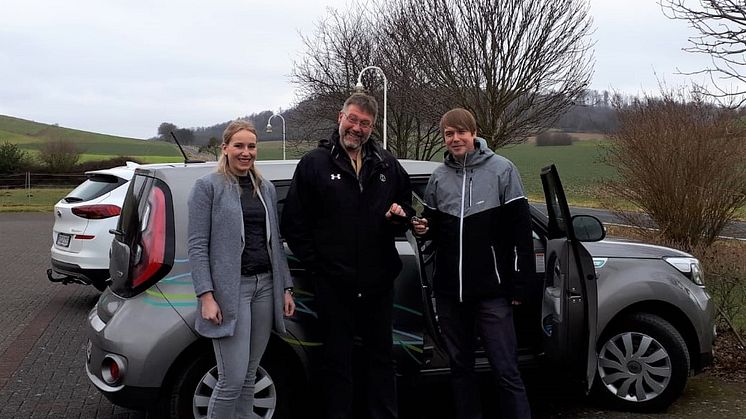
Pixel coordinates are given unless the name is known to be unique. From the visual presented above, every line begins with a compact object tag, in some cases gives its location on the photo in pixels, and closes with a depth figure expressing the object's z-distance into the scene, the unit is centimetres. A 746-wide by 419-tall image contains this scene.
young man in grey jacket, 382
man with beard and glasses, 369
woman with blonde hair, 339
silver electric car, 374
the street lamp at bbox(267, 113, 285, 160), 3200
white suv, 798
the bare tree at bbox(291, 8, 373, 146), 2934
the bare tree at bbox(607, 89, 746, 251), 1107
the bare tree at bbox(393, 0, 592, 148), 1772
